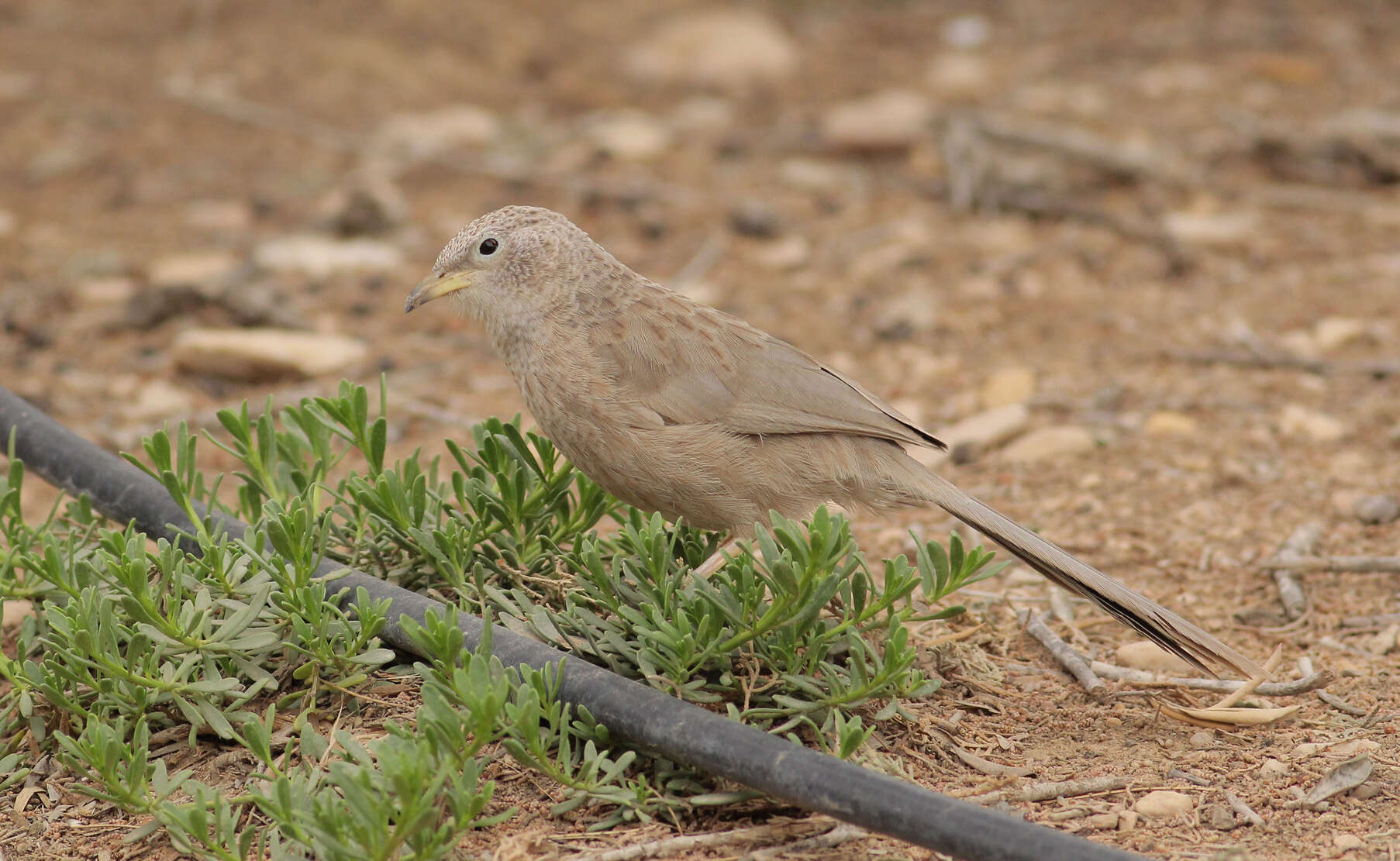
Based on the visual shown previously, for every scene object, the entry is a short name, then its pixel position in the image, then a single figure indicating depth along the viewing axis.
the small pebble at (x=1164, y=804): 6.73
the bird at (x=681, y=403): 8.05
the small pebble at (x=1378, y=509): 10.05
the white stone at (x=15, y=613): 8.85
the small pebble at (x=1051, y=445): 11.66
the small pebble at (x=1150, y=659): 8.48
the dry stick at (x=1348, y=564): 9.12
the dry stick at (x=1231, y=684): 7.80
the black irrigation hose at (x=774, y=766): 5.62
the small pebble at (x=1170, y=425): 11.91
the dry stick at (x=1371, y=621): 8.80
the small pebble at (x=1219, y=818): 6.64
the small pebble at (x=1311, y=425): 11.58
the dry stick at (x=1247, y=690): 7.60
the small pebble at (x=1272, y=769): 7.13
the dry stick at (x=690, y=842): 6.18
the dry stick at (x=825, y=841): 6.34
